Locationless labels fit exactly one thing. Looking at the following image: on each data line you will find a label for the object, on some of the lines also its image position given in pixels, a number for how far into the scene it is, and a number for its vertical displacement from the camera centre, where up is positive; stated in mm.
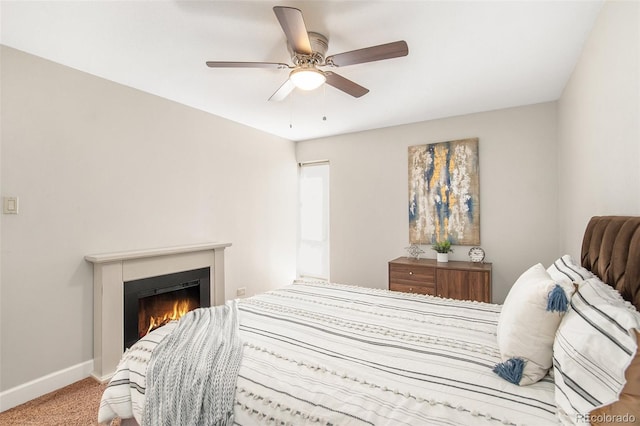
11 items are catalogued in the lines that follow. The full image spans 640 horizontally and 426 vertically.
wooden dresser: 3201 -704
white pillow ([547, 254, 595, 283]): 1318 -270
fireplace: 2504 -665
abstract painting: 3660 +281
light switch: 2148 +85
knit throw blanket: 1263 -722
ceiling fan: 1632 +994
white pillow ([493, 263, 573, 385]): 1109 -451
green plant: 3656 -385
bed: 930 -647
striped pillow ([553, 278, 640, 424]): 791 -395
